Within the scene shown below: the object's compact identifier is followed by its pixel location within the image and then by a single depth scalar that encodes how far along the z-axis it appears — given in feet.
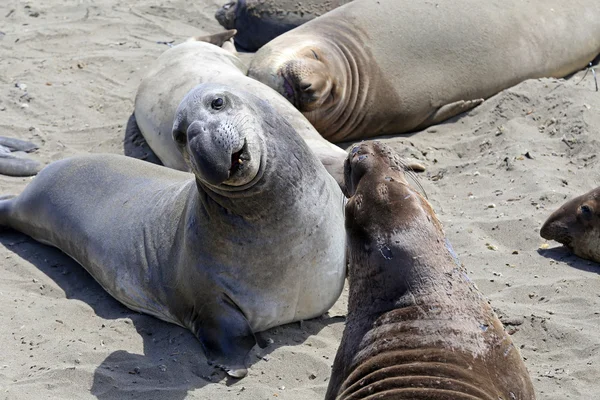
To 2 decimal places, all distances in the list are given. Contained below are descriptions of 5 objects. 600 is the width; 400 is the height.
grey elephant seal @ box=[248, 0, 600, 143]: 43.60
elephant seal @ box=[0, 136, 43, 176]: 40.27
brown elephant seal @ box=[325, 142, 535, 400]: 16.69
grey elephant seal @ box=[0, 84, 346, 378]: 26.53
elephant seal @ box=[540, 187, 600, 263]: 31.12
